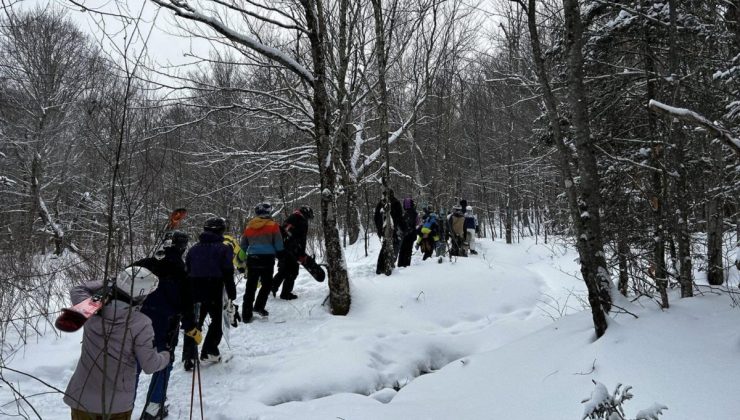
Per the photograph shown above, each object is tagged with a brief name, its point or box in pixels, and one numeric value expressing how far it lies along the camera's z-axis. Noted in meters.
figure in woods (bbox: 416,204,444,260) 11.41
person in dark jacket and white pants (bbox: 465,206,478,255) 13.72
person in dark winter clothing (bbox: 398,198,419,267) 10.39
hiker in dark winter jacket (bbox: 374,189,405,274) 9.31
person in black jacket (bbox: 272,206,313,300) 7.14
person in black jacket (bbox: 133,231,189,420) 3.99
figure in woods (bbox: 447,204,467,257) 12.59
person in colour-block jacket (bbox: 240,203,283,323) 6.56
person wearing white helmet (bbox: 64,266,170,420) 2.69
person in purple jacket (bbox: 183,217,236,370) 5.11
